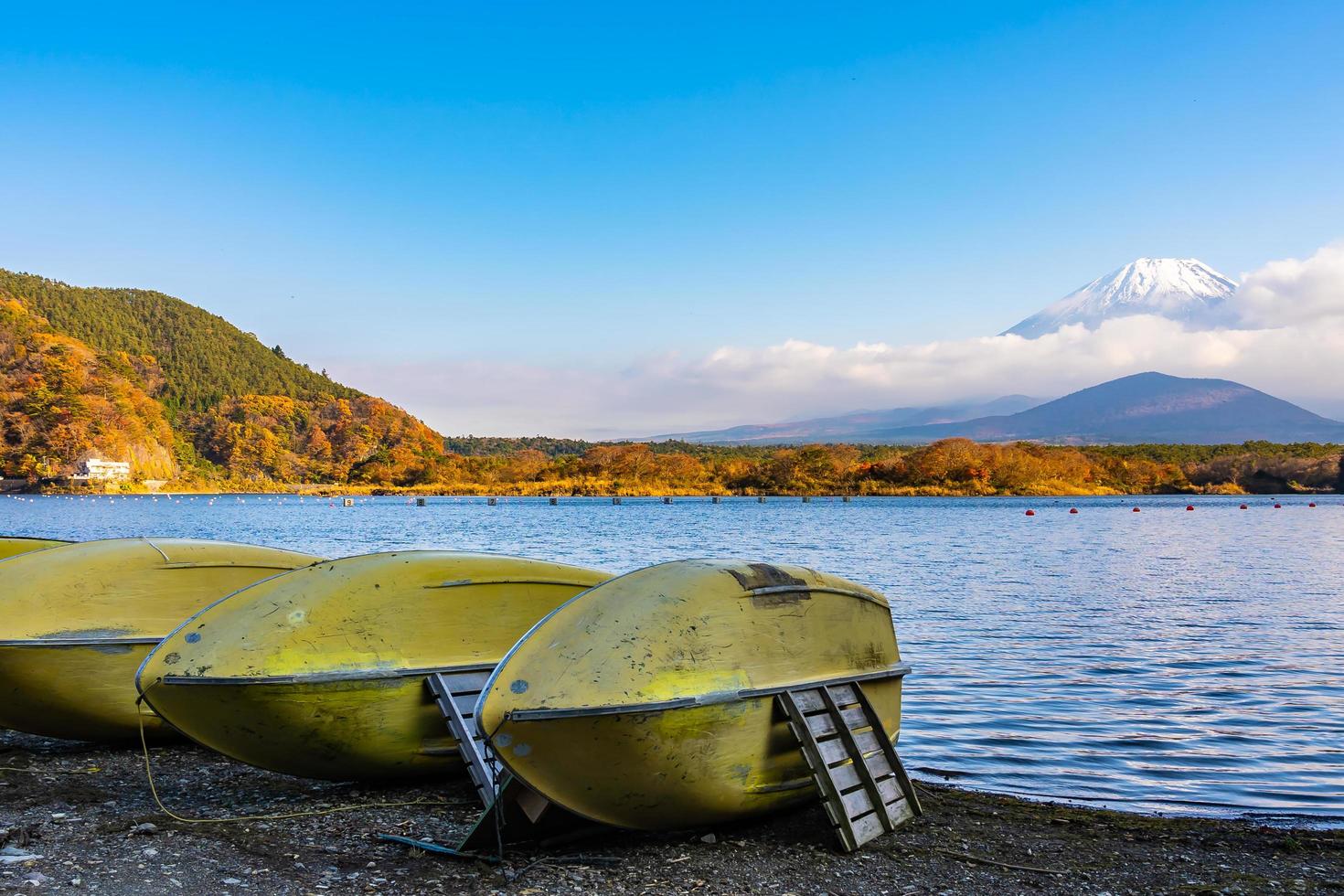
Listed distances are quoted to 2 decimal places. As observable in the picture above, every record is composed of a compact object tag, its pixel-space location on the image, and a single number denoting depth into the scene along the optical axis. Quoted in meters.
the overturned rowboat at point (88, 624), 7.73
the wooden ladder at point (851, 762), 5.95
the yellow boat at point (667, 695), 5.23
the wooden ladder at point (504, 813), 5.65
